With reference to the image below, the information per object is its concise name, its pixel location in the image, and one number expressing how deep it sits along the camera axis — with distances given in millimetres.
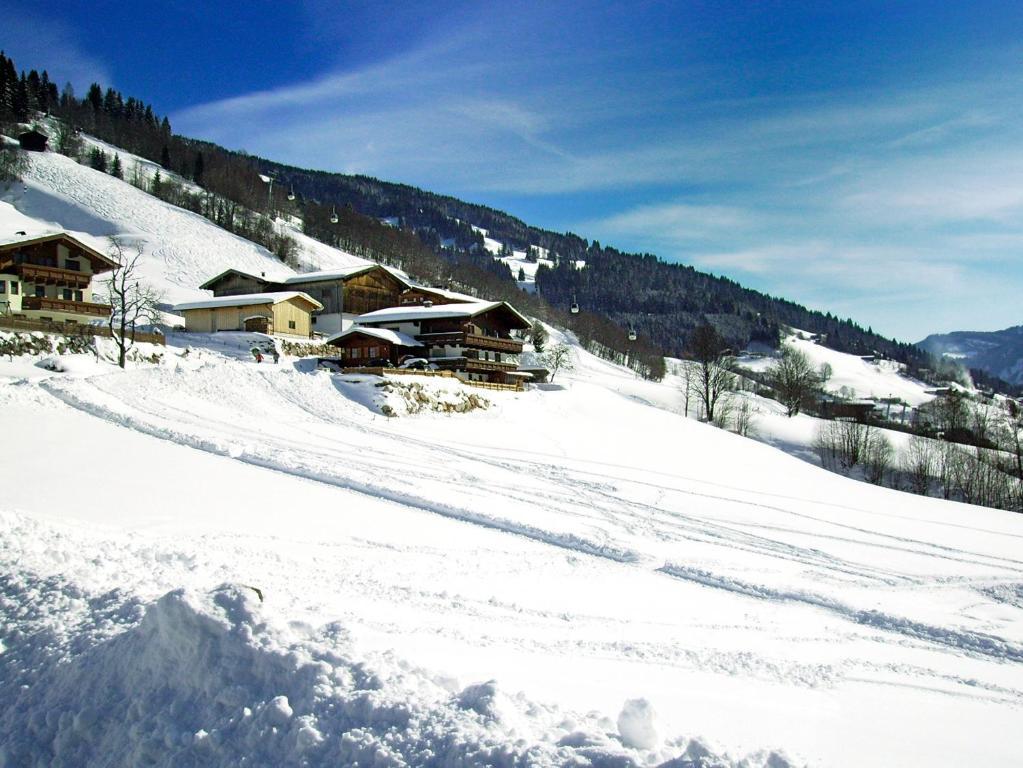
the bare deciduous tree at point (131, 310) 36250
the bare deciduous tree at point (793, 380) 76438
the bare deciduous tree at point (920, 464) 51094
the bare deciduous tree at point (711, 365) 59688
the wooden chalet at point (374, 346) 44750
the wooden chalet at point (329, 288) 62719
